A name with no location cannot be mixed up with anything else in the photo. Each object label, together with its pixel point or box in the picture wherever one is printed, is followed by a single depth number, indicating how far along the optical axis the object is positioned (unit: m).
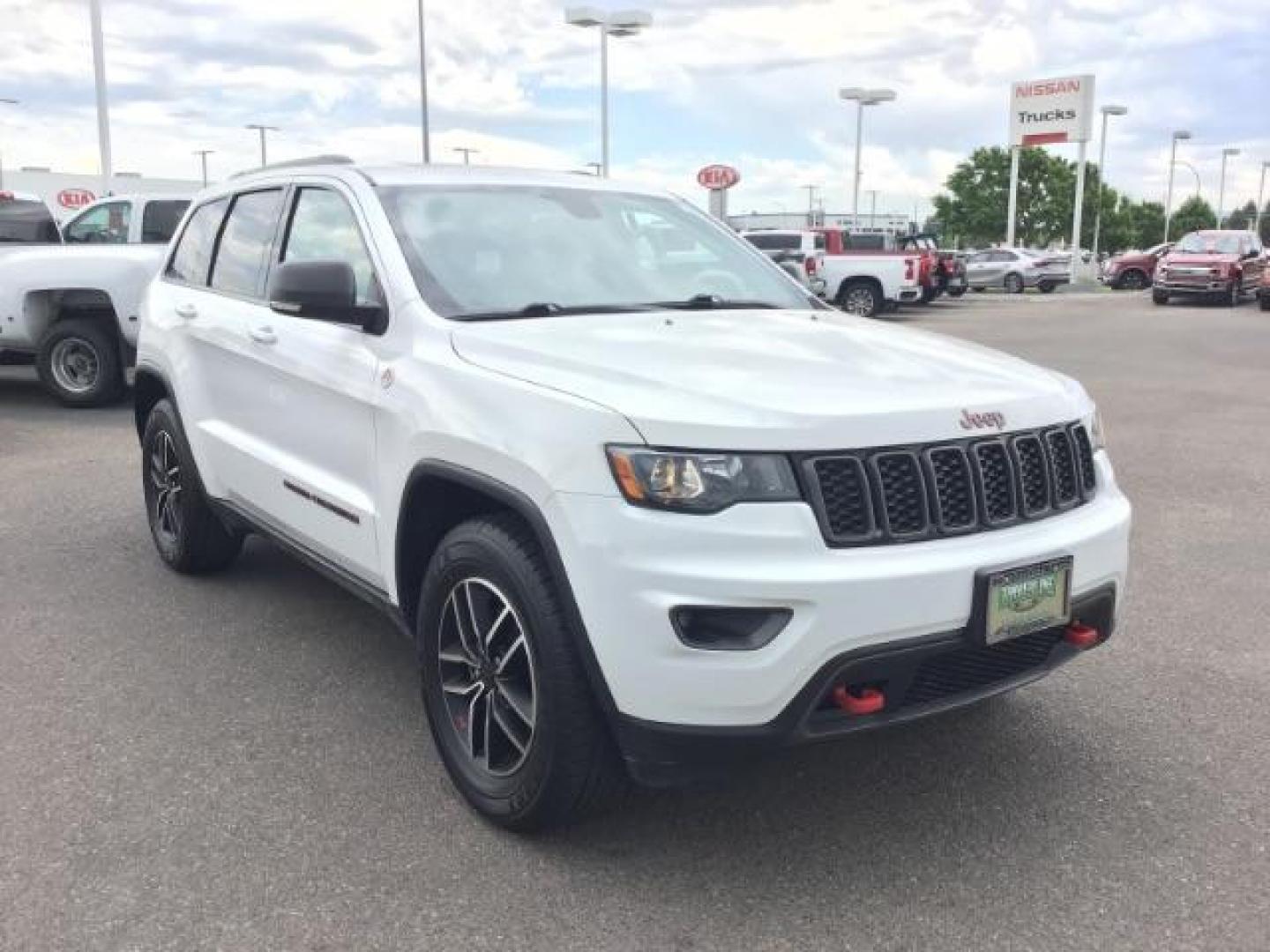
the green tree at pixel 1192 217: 127.07
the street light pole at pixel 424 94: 27.91
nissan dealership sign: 47.81
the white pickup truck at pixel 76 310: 10.38
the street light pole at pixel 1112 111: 59.00
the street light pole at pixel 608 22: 29.95
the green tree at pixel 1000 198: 77.19
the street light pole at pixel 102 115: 23.73
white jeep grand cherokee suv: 2.61
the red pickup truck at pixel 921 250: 24.56
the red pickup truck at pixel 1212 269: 28.06
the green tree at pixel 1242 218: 141.00
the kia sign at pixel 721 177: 32.44
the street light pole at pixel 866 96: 42.78
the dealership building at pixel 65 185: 44.31
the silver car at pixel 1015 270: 37.50
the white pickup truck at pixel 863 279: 23.69
